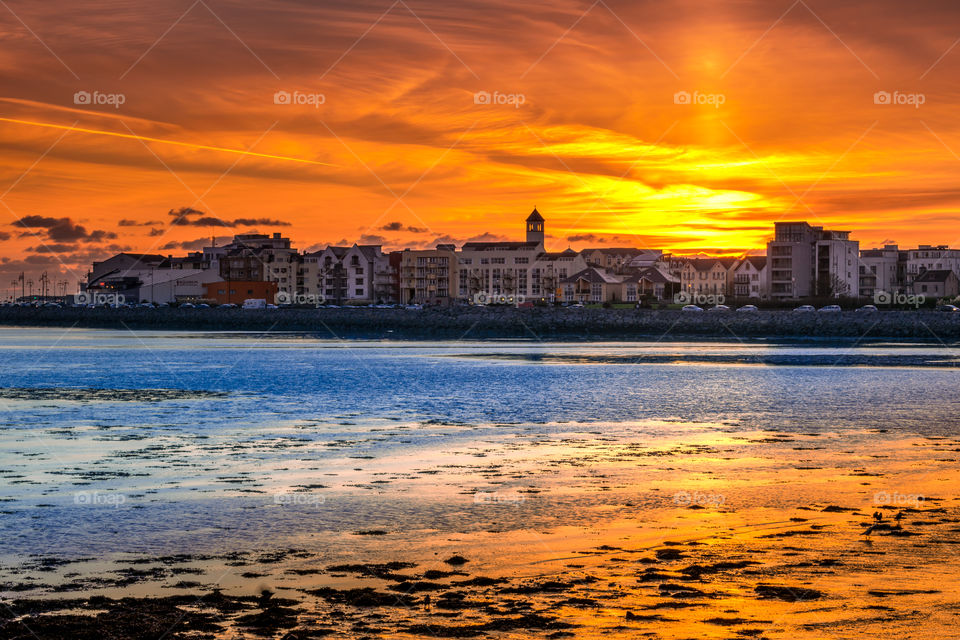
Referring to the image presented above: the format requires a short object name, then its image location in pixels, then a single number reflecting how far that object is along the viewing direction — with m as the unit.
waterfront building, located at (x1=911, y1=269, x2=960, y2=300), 196.25
